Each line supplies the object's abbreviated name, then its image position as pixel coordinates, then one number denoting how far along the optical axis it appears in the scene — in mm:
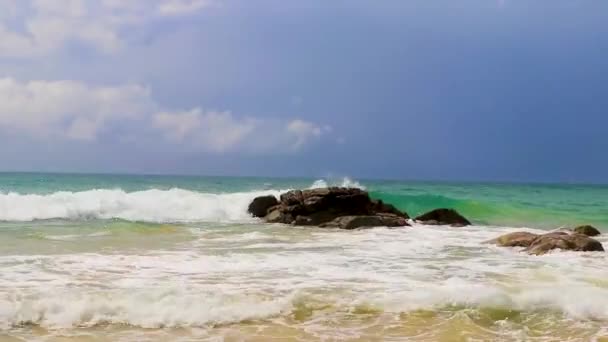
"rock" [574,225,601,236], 18297
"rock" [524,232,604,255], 13391
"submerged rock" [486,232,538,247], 14484
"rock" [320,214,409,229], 19781
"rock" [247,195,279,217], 24703
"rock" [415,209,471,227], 22141
